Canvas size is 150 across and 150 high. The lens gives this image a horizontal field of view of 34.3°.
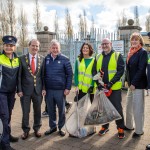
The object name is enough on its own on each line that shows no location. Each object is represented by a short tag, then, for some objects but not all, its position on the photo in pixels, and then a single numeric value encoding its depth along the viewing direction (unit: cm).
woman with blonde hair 455
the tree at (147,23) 3423
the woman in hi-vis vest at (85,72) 483
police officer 416
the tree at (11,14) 2300
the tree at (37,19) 2526
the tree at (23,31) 2412
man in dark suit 468
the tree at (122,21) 3481
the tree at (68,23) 2863
